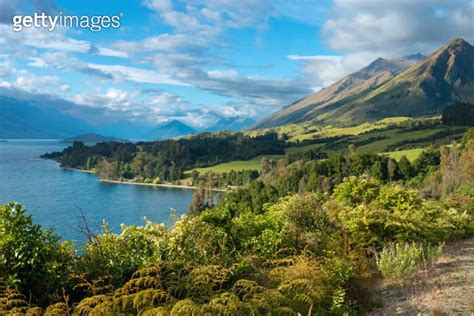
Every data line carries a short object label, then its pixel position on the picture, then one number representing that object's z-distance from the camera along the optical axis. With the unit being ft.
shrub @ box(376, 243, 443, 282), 30.60
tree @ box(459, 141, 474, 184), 159.43
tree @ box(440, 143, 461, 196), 174.45
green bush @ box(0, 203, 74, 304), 20.06
